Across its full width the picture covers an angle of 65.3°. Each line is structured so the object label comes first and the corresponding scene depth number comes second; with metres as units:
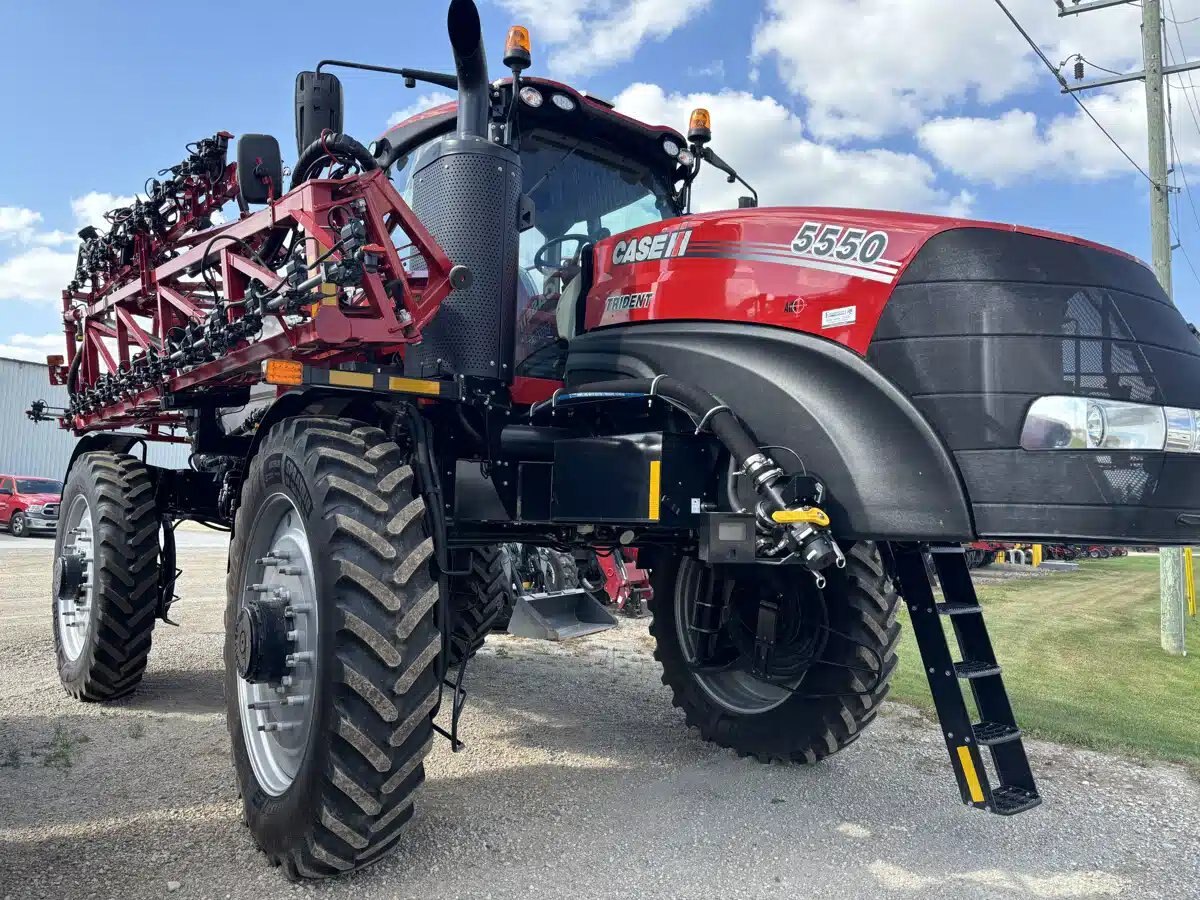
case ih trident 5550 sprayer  2.85
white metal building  30.86
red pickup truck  21.03
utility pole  10.46
